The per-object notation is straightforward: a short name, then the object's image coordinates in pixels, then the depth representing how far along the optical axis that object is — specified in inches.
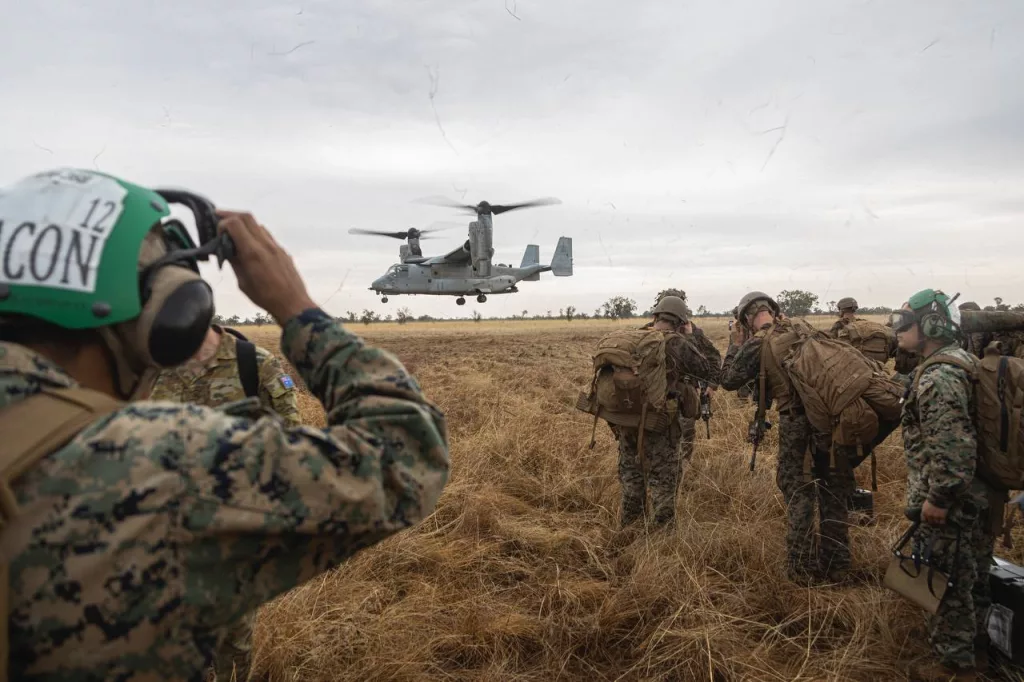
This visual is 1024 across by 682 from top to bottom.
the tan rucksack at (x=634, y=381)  197.6
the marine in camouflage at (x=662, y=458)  202.8
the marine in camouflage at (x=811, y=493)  171.5
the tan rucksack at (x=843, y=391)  162.1
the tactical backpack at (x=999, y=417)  119.7
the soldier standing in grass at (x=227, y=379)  114.2
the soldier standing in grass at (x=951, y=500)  121.0
